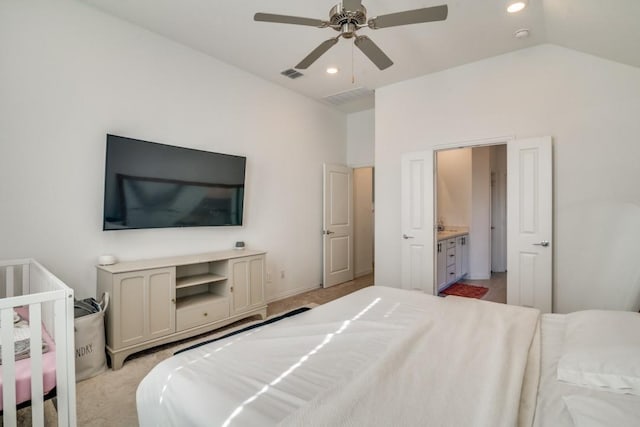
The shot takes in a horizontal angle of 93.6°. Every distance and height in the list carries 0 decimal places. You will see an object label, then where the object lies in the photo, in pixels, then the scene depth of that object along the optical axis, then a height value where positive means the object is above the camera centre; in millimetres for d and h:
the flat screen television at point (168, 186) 2682 +280
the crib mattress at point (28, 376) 1435 -799
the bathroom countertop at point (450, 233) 4543 -334
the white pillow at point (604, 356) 1067 -555
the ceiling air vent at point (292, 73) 3851 +1830
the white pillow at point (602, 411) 833 -586
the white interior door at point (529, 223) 3104 -101
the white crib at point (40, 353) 1326 -662
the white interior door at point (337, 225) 4941 -202
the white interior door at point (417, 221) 3850 -103
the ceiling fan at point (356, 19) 1818 +1240
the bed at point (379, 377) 939 -626
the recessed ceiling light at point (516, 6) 2516 +1772
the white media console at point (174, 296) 2467 -822
